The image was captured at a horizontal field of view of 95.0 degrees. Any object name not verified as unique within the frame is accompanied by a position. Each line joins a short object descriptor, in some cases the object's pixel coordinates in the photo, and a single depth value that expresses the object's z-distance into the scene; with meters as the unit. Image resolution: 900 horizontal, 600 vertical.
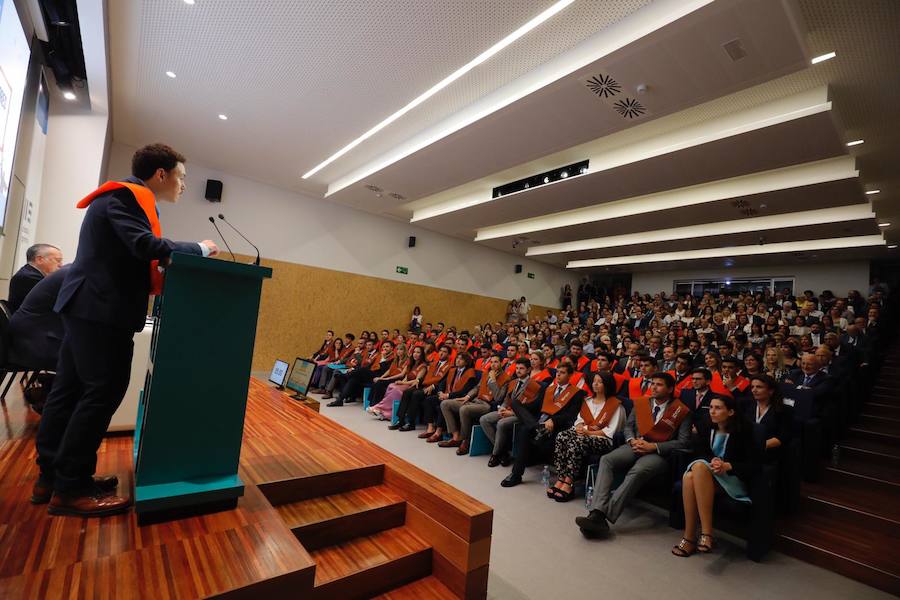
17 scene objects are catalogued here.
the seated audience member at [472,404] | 3.86
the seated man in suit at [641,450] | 2.40
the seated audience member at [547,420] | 3.14
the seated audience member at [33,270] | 2.48
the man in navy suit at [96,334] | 1.21
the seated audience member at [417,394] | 4.54
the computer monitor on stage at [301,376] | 3.69
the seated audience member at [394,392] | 4.85
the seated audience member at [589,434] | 2.84
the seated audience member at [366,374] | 5.67
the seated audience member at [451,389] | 4.30
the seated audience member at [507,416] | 3.46
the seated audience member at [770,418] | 2.48
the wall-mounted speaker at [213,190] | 6.50
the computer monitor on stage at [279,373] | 4.09
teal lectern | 1.25
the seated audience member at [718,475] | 2.24
